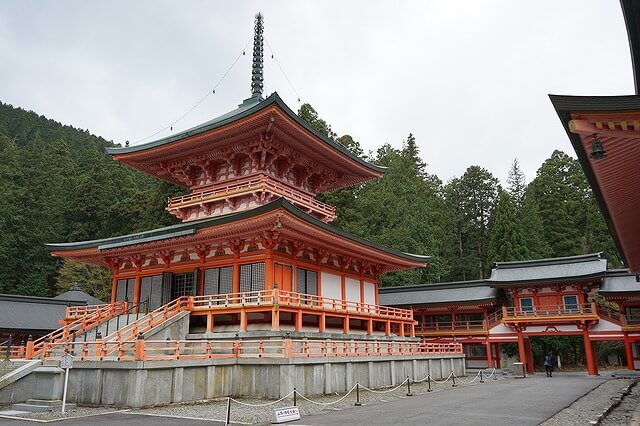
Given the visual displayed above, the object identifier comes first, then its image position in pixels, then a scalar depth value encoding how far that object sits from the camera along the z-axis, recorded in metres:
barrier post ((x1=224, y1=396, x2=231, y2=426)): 11.29
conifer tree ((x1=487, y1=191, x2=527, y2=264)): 50.16
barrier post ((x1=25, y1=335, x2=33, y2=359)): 17.31
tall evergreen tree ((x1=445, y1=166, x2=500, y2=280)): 66.38
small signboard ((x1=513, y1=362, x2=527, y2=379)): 31.58
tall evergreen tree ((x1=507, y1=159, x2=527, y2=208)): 71.06
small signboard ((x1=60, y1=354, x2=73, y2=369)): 13.64
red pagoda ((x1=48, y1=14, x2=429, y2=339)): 20.22
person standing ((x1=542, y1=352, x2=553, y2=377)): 31.33
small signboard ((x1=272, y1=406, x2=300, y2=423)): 11.67
